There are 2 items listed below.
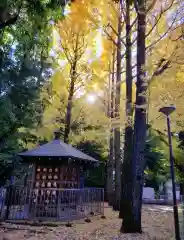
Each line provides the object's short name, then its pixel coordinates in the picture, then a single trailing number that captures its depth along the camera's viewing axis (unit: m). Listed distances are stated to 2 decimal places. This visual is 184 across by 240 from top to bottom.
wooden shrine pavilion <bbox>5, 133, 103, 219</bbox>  7.62
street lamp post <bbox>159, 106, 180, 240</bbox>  5.03
